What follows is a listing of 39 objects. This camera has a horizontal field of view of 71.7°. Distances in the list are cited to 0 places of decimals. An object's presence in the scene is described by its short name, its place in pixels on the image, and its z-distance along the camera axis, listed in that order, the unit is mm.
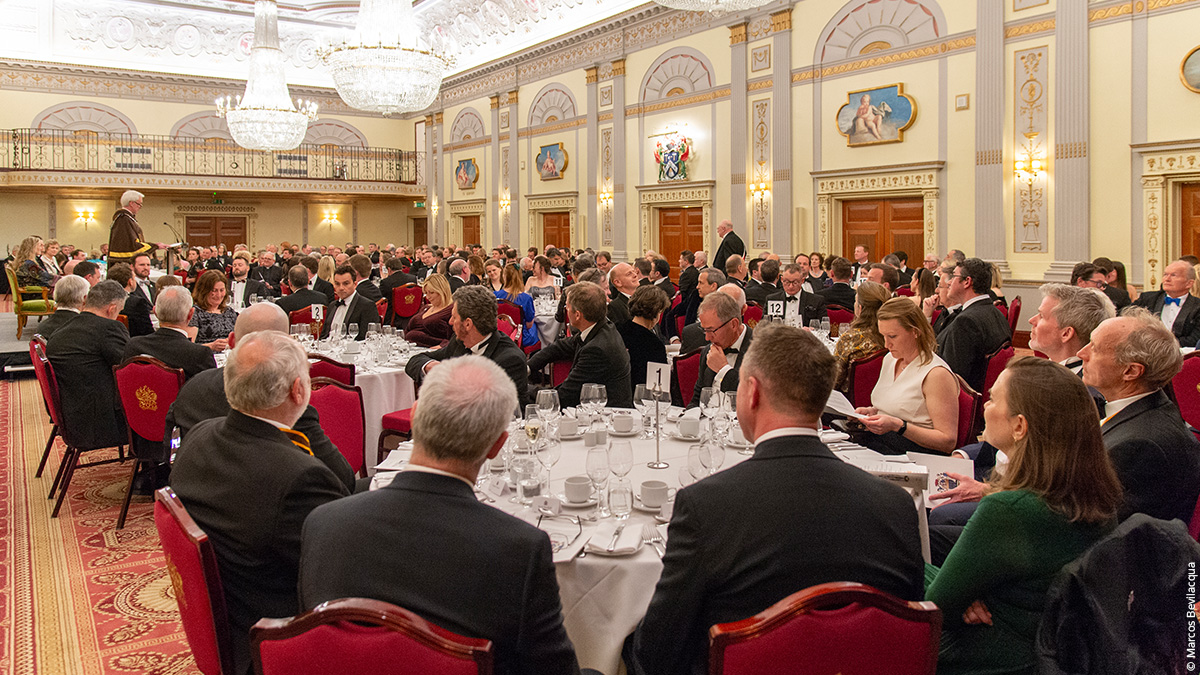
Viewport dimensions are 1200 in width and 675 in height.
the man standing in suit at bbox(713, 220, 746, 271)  11703
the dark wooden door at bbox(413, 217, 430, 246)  25342
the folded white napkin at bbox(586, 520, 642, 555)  2297
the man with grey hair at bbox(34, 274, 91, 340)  5816
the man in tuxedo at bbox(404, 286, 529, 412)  4465
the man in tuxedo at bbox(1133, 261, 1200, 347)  6090
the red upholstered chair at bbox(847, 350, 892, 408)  4465
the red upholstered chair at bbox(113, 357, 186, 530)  4453
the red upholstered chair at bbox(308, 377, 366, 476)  4020
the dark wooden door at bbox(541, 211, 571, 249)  18338
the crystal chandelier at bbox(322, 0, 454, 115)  9891
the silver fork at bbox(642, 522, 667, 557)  2348
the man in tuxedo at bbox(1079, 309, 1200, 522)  2377
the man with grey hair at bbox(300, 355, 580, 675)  1640
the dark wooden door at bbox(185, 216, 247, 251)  23078
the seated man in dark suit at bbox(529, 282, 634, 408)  4598
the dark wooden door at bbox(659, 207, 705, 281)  15281
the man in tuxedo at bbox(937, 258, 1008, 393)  5160
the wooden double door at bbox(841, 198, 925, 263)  12047
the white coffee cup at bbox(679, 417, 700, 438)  3553
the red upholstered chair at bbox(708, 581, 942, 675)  1556
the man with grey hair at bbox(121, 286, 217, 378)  4719
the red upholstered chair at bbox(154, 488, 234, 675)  1975
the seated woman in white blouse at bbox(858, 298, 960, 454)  3611
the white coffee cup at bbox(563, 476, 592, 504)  2660
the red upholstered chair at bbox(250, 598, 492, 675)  1456
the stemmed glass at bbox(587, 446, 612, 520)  2635
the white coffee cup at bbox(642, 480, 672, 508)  2637
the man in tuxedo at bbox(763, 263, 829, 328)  7841
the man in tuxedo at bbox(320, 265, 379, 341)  7277
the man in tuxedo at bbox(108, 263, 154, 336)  7230
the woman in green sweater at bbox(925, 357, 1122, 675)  1880
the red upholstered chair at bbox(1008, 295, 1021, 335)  9320
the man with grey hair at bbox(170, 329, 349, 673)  2156
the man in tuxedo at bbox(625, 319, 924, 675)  1735
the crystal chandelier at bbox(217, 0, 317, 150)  12492
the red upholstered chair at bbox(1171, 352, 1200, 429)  4531
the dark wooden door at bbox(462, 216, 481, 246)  21719
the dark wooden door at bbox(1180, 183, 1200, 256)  9562
